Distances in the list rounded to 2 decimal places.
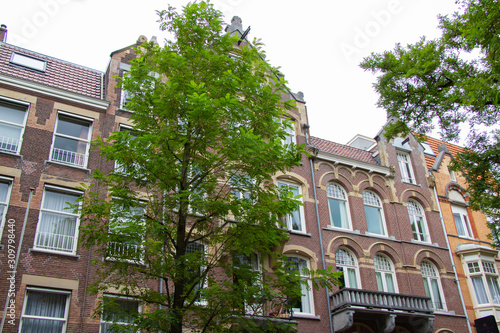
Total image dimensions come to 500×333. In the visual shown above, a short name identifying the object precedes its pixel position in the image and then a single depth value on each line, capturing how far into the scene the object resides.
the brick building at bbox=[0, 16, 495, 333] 15.02
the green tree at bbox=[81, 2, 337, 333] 10.03
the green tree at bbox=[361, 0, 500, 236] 16.06
